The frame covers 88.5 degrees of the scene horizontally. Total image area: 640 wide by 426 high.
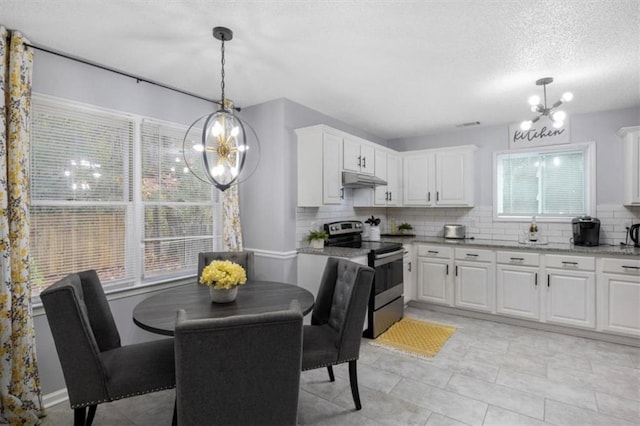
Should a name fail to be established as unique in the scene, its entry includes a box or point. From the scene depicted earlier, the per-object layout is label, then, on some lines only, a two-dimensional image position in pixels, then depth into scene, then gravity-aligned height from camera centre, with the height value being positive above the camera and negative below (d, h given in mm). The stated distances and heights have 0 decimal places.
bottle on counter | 4066 -278
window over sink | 4035 +356
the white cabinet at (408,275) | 4293 -863
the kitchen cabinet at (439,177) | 4578 +478
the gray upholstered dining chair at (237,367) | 1242 -615
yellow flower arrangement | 2064 -409
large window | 2414 +109
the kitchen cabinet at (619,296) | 3234 -870
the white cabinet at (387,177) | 4535 +482
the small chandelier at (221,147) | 2160 +562
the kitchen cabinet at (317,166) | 3457 +479
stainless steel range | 3467 -722
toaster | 4613 -308
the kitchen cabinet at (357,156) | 3818 +670
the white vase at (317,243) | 3599 -361
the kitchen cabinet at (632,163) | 3477 +499
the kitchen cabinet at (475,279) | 3994 -858
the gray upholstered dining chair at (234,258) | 2934 -426
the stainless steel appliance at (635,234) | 3521 -266
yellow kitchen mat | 3219 -1355
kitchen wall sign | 4070 +957
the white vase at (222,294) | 2106 -540
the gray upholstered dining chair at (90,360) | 1632 -851
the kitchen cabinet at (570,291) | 3441 -874
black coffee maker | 3658 -241
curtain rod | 2370 +1178
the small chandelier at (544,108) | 2791 +934
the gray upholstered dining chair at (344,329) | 2137 -837
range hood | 3708 +360
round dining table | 1843 -599
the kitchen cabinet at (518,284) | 3732 -868
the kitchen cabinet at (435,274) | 4266 -847
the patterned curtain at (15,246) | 2076 -216
